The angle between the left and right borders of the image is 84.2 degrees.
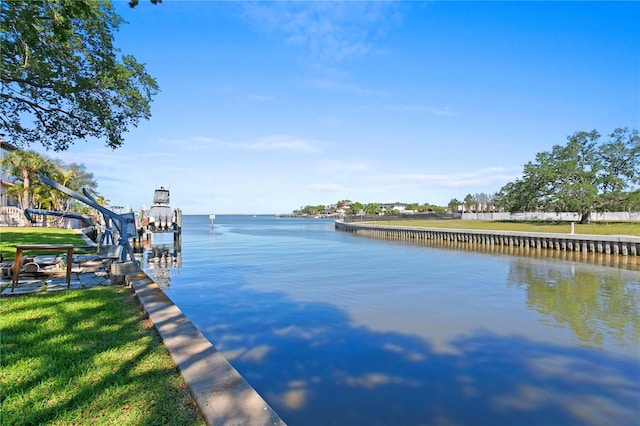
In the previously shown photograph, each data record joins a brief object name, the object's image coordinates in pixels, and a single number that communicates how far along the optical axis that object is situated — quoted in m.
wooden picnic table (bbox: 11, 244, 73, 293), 6.87
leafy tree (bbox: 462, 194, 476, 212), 152.88
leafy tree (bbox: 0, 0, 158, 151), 9.92
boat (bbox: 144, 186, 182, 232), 37.25
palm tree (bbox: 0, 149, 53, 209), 32.38
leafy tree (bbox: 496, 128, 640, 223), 44.03
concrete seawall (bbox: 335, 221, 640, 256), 22.70
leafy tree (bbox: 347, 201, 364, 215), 187.12
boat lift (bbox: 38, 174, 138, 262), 10.42
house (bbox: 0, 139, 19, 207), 36.97
